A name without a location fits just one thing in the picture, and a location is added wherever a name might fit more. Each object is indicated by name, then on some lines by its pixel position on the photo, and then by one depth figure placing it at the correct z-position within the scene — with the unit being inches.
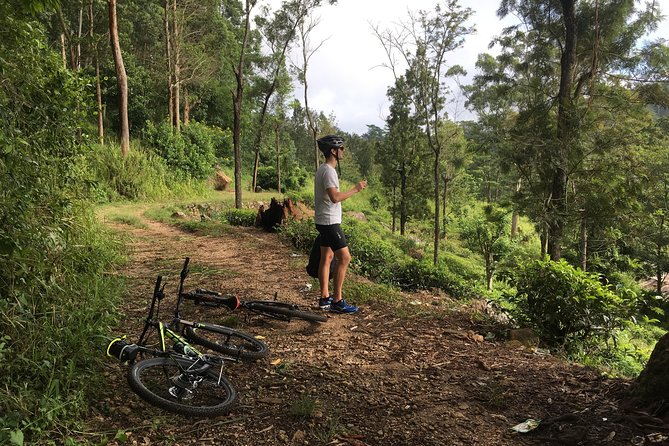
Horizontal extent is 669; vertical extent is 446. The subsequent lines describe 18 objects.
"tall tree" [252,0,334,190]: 824.9
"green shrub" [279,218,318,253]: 330.6
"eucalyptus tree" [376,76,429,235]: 925.2
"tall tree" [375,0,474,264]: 634.8
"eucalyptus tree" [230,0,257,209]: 539.2
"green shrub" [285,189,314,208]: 751.7
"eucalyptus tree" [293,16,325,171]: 924.0
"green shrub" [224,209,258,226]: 462.4
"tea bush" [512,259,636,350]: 161.3
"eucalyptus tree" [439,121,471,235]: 951.4
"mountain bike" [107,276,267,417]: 99.8
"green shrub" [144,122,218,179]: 772.0
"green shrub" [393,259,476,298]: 295.6
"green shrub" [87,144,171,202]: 575.8
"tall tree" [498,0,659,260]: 458.0
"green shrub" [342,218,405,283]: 283.6
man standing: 167.6
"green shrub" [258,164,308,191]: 1190.3
